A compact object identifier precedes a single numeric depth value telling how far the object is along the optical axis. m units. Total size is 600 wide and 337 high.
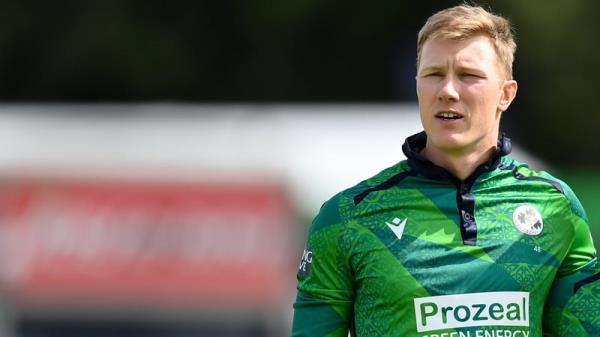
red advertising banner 26.91
